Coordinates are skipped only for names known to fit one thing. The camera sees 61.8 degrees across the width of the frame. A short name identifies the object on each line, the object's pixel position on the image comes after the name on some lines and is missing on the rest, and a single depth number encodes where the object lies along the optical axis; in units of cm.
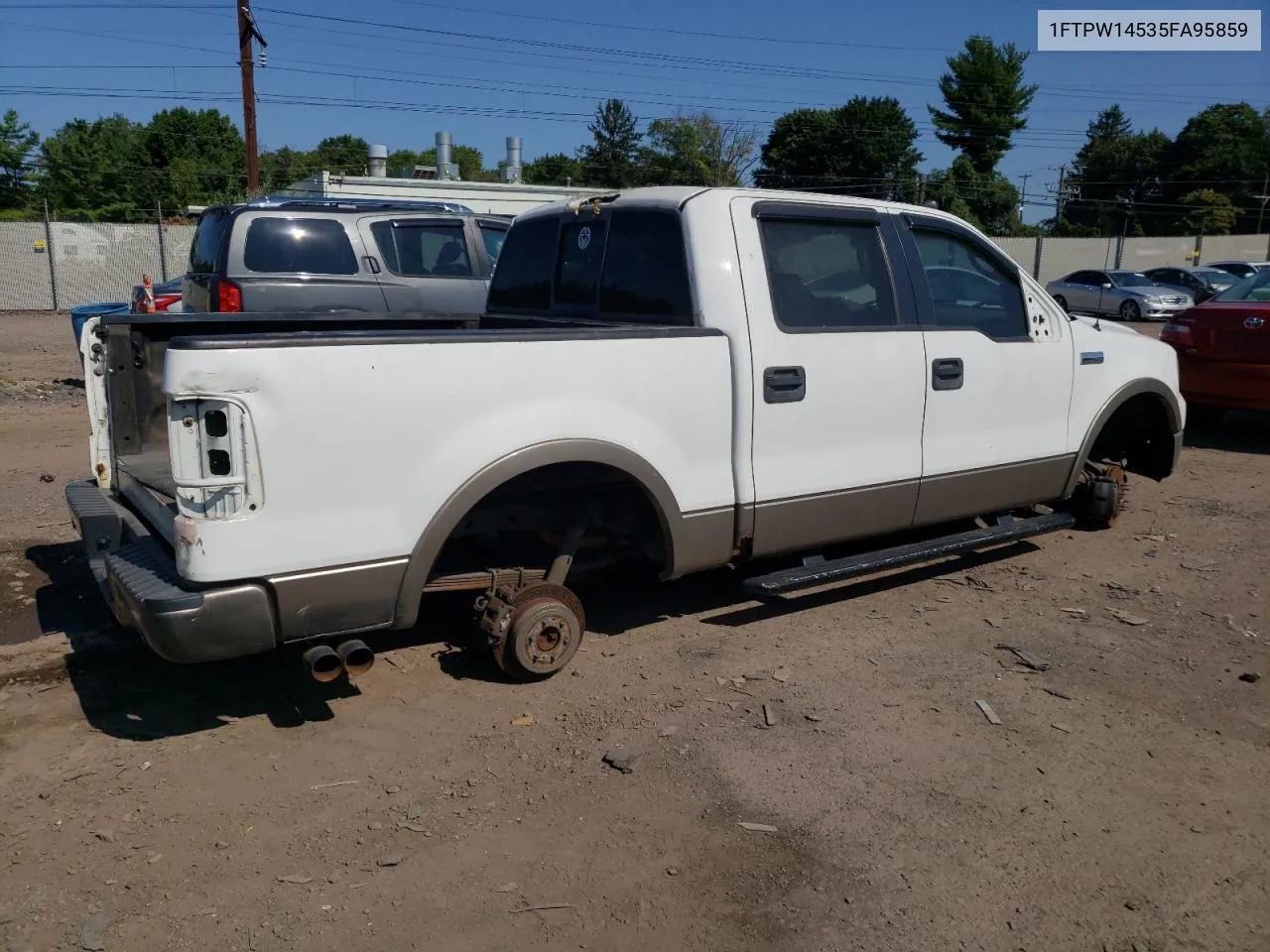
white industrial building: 1862
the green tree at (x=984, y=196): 5775
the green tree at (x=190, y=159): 5088
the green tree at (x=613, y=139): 7669
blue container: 1068
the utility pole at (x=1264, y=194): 6544
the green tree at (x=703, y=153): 6184
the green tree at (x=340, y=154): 8444
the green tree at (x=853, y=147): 6612
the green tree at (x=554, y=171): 7762
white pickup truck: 344
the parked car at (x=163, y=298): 1182
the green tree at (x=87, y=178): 4991
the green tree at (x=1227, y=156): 6638
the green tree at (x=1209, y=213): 5994
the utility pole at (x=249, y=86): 2394
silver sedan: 2802
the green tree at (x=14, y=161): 4834
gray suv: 934
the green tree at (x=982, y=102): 6700
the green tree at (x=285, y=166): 5888
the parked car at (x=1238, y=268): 3017
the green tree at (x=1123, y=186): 6900
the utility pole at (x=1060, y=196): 6656
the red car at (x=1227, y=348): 878
